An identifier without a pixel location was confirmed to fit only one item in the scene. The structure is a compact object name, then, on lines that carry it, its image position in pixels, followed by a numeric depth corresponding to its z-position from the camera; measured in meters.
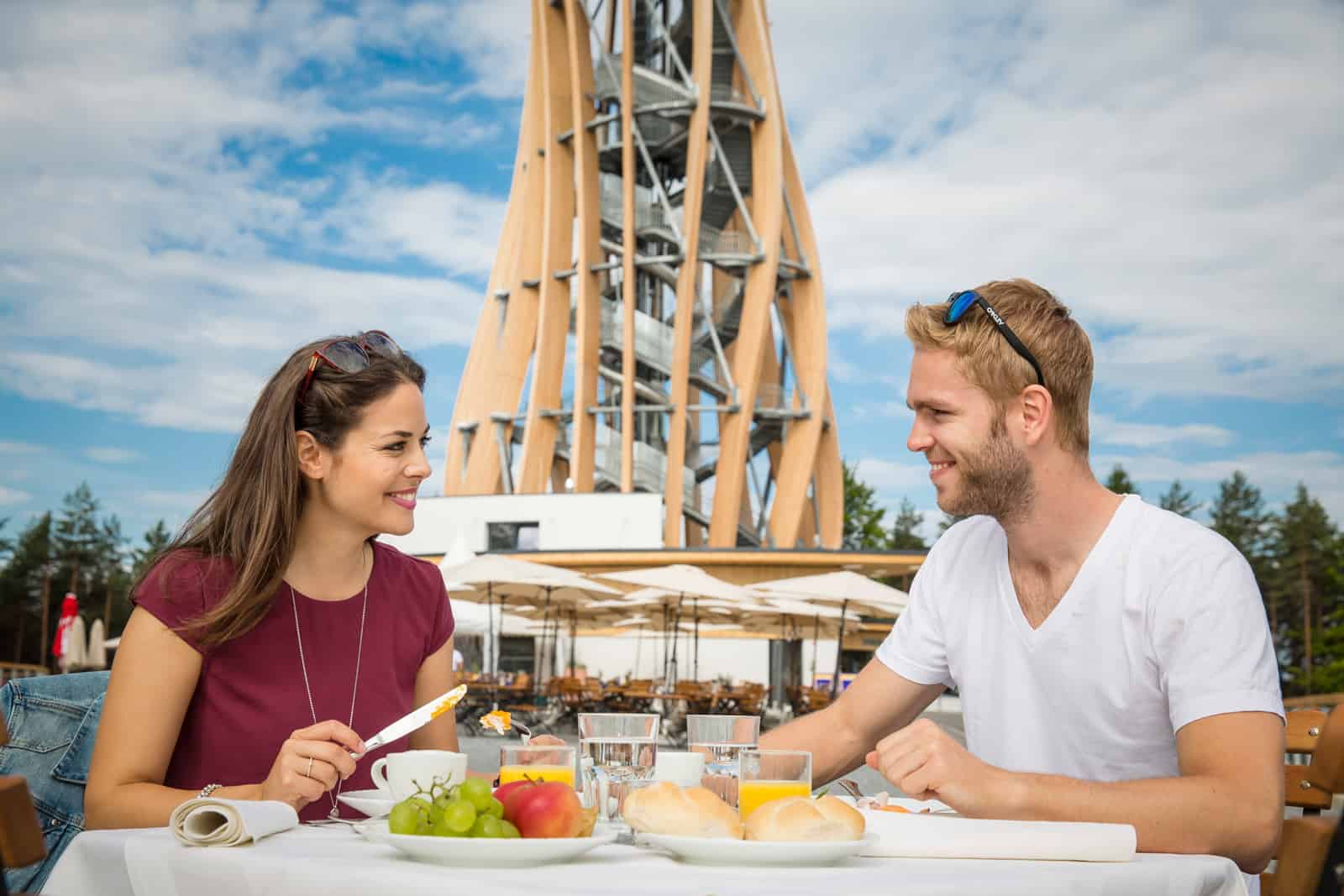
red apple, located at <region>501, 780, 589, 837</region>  1.48
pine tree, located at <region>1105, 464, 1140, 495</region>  65.12
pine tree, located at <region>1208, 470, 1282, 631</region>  66.53
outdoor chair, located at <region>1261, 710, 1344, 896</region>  1.52
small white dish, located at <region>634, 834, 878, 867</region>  1.45
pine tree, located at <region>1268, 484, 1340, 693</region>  62.62
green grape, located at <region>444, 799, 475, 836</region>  1.43
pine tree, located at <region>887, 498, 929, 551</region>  77.06
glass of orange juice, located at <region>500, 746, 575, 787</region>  1.73
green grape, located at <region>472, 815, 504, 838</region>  1.43
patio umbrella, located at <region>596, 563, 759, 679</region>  17.77
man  2.09
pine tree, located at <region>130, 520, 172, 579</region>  69.31
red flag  21.02
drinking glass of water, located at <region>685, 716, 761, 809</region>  1.93
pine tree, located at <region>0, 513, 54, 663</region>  58.28
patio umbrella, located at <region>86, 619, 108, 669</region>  22.94
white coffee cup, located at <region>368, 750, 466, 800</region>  1.79
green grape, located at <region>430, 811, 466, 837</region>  1.44
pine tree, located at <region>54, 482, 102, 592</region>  63.62
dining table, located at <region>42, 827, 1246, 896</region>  1.29
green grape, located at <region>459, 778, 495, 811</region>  1.47
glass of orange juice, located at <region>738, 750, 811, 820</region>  1.64
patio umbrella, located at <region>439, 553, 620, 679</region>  17.12
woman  2.37
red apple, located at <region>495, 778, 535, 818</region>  1.55
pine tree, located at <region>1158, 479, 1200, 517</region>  67.62
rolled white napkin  1.51
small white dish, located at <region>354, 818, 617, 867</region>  1.40
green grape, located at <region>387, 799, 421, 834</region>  1.46
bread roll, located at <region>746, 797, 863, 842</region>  1.49
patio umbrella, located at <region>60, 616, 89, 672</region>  20.83
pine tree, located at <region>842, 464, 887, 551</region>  57.12
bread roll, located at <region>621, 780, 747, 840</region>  1.54
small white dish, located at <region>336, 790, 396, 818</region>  1.92
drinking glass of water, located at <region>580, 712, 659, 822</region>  1.87
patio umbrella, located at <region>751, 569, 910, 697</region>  17.06
